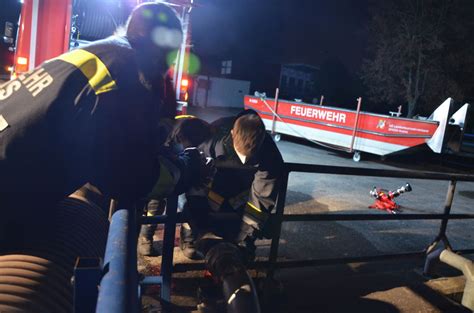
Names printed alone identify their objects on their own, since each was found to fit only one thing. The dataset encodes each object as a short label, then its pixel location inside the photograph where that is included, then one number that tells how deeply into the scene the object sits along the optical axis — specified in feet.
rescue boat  35.01
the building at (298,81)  106.11
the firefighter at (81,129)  4.82
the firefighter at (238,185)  9.29
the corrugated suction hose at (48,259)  4.19
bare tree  76.13
